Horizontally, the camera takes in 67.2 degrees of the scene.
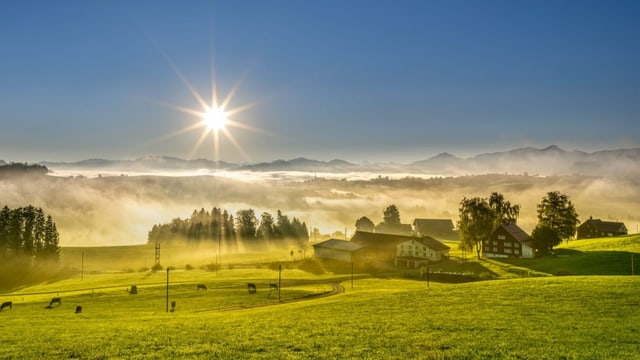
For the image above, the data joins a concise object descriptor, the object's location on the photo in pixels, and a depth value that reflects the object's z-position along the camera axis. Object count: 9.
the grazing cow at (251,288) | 81.09
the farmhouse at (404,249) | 131.88
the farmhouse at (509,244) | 117.88
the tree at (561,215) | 126.44
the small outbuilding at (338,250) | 138.00
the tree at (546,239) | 115.44
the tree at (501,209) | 129.00
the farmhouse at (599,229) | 174.75
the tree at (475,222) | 122.12
